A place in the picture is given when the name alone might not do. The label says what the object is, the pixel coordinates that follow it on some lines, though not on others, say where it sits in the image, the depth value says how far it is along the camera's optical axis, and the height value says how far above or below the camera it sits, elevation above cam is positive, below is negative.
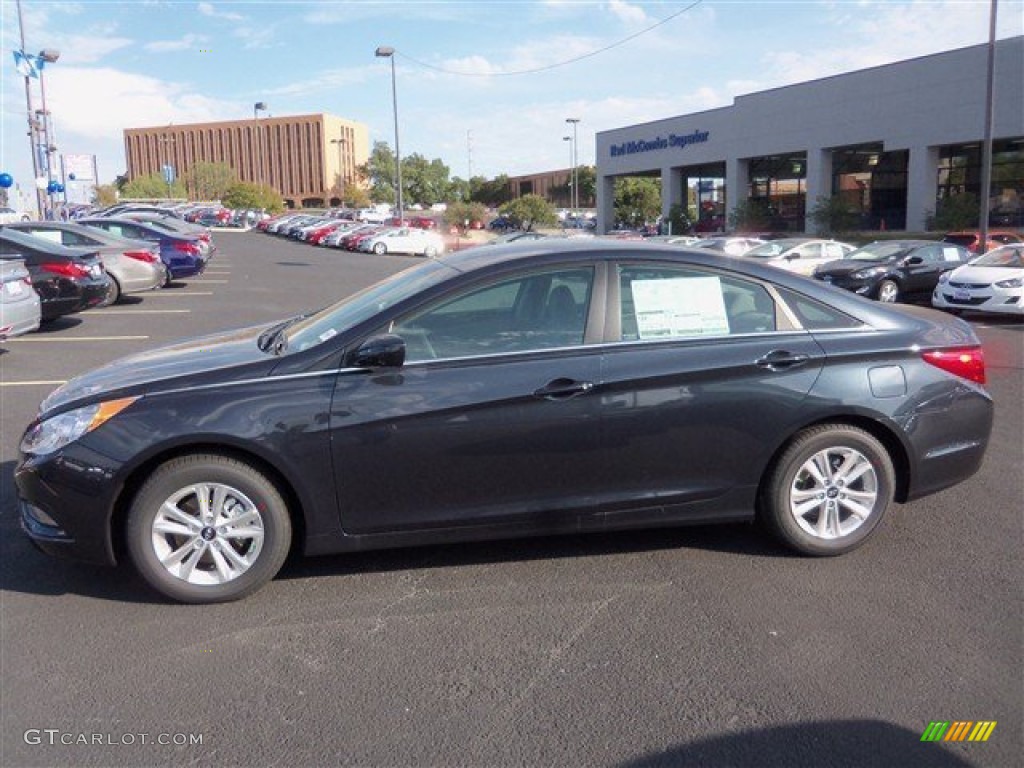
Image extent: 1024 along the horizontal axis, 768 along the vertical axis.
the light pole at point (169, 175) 84.30 +6.22
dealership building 35.66 +3.71
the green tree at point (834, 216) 40.91 +0.38
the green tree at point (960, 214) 35.16 +0.31
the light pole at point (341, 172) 135.02 +10.11
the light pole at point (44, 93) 32.83 +5.74
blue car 20.05 -0.08
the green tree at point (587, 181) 100.56 +5.42
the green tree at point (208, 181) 113.69 +7.35
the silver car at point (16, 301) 10.08 -0.64
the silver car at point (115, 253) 16.36 -0.20
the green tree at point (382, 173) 123.44 +8.80
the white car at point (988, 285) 14.51 -1.04
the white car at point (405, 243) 40.06 -0.34
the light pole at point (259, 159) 144.50 +12.61
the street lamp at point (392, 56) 43.94 +8.75
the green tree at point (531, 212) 64.06 +1.39
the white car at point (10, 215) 41.48 +1.51
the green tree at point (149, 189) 104.77 +6.07
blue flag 29.28 +5.80
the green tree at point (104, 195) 97.44 +5.21
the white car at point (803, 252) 20.20 -0.60
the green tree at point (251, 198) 98.94 +4.54
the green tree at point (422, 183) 115.94 +6.59
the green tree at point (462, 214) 57.97 +1.27
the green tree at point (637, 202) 71.51 +2.21
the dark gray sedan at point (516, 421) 4.00 -0.86
